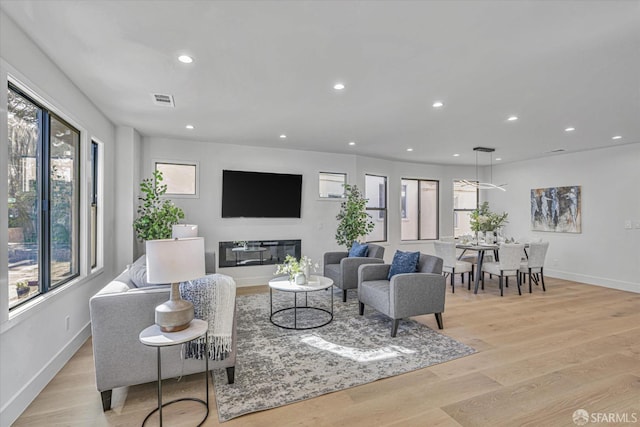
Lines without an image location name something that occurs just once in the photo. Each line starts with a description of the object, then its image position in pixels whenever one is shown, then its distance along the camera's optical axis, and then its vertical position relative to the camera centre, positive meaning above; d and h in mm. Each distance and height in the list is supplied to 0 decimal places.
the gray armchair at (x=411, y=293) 3570 -947
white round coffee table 3790 -907
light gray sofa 2234 -902
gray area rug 2498 -1396
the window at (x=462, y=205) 8523 +186
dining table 5623 -649
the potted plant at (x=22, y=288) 2464 -609
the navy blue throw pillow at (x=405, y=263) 3982 -639
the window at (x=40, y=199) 2426 +97
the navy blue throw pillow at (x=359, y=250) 5258 -641
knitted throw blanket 2420 -744
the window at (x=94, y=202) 4145 +108
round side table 1999 -806
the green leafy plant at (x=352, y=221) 6277 -188
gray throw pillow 2881 -597
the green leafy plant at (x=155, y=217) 4836 -99
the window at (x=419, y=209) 8000 +68
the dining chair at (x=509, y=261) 5434 -842
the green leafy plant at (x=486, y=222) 6430 -198
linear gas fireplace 5926 -776
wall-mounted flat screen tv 5891 +313
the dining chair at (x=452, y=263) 5633 -904
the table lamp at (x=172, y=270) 2066 -387
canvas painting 6555 +72
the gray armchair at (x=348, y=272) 4945 -947
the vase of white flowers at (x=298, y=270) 3936 -742
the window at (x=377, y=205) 7293 +153
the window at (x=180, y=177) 5621 +587
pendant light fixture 6254 +1225
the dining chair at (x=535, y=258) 5695 -822
